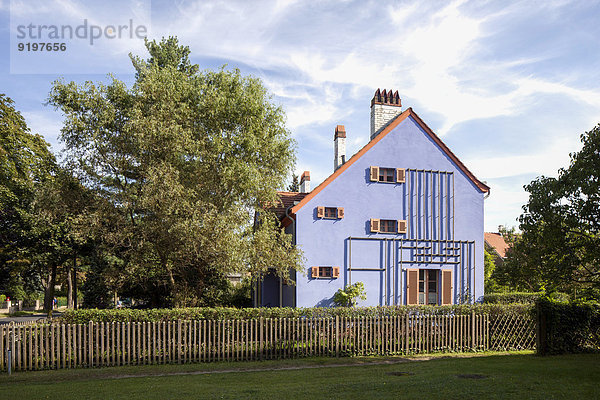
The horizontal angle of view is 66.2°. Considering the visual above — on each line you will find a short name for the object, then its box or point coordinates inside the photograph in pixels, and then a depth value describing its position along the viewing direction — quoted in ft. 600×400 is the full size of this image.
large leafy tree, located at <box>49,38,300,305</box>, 60.23
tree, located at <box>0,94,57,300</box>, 82.48
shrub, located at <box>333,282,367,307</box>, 71.61
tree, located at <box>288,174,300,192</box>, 207.17
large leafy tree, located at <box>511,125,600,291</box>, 40.68
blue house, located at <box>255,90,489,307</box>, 73.67
